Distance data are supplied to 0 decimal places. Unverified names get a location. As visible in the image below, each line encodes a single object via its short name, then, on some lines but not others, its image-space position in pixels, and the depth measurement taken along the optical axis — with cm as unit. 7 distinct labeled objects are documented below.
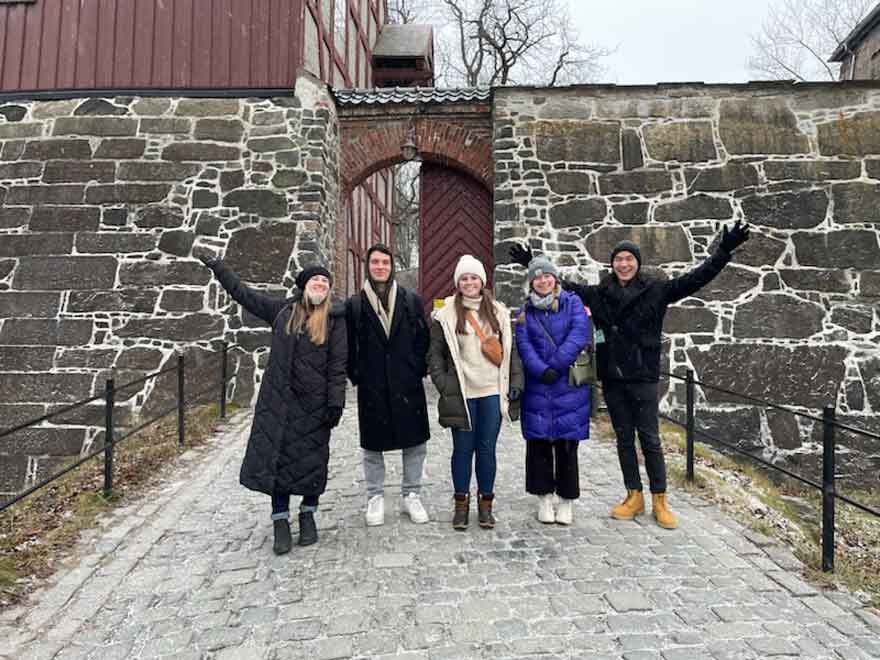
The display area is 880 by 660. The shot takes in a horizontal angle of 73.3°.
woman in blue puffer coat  342
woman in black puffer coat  316
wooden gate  848
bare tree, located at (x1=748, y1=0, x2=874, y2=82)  1821
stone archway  789
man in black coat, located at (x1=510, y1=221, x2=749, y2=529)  352
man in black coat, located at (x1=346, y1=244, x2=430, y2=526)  345
